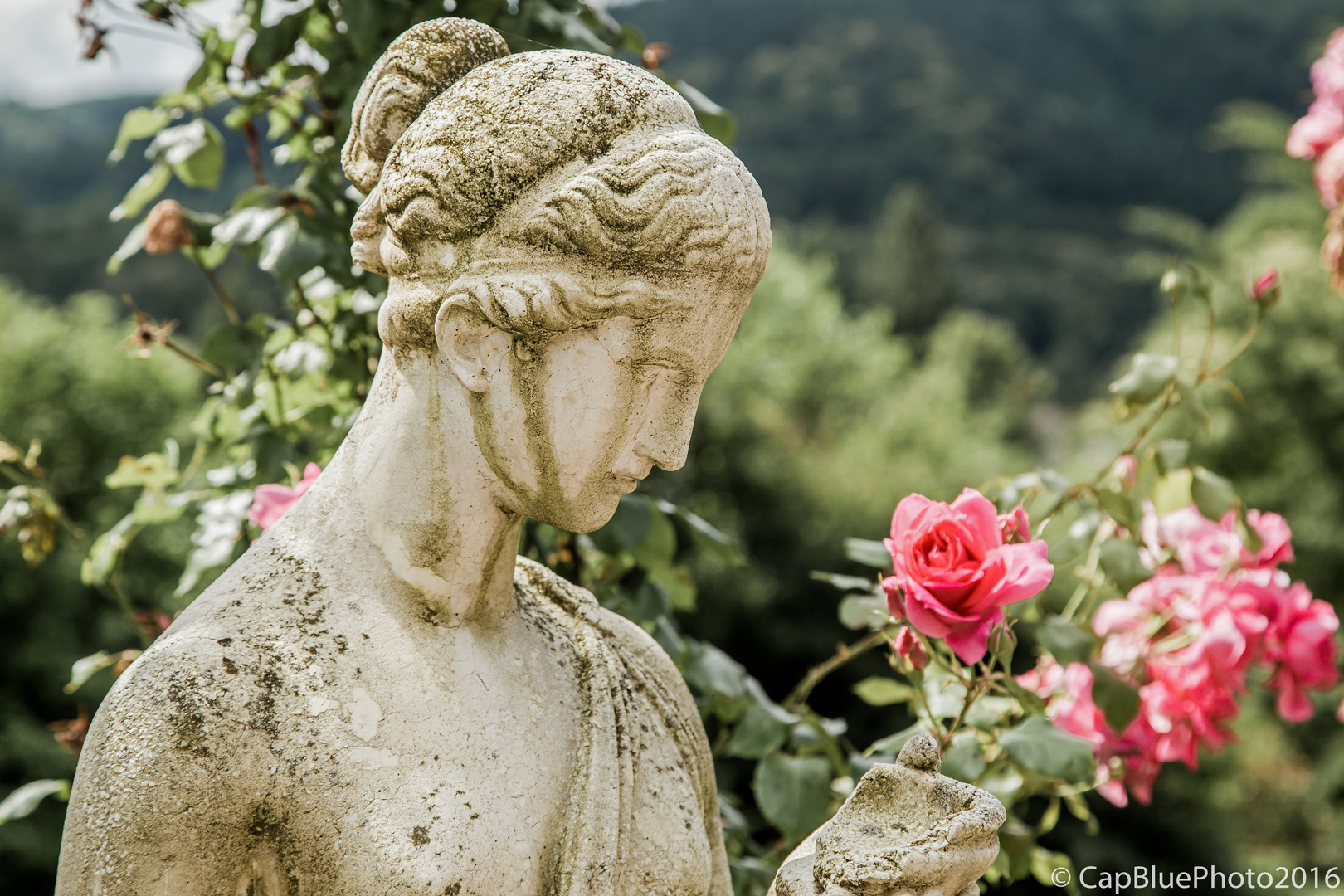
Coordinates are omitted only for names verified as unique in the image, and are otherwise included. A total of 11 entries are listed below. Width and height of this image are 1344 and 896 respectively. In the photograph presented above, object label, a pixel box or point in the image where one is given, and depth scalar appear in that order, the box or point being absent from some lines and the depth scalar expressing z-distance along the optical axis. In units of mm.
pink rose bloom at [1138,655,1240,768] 2357
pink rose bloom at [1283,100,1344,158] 3484
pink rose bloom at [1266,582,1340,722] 2449
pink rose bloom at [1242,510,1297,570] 2414
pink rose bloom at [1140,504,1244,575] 2455
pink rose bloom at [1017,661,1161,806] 2318
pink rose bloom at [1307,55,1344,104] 3465
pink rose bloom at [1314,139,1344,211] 3350
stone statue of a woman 1131
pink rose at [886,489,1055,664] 1554
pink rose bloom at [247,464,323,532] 1800
